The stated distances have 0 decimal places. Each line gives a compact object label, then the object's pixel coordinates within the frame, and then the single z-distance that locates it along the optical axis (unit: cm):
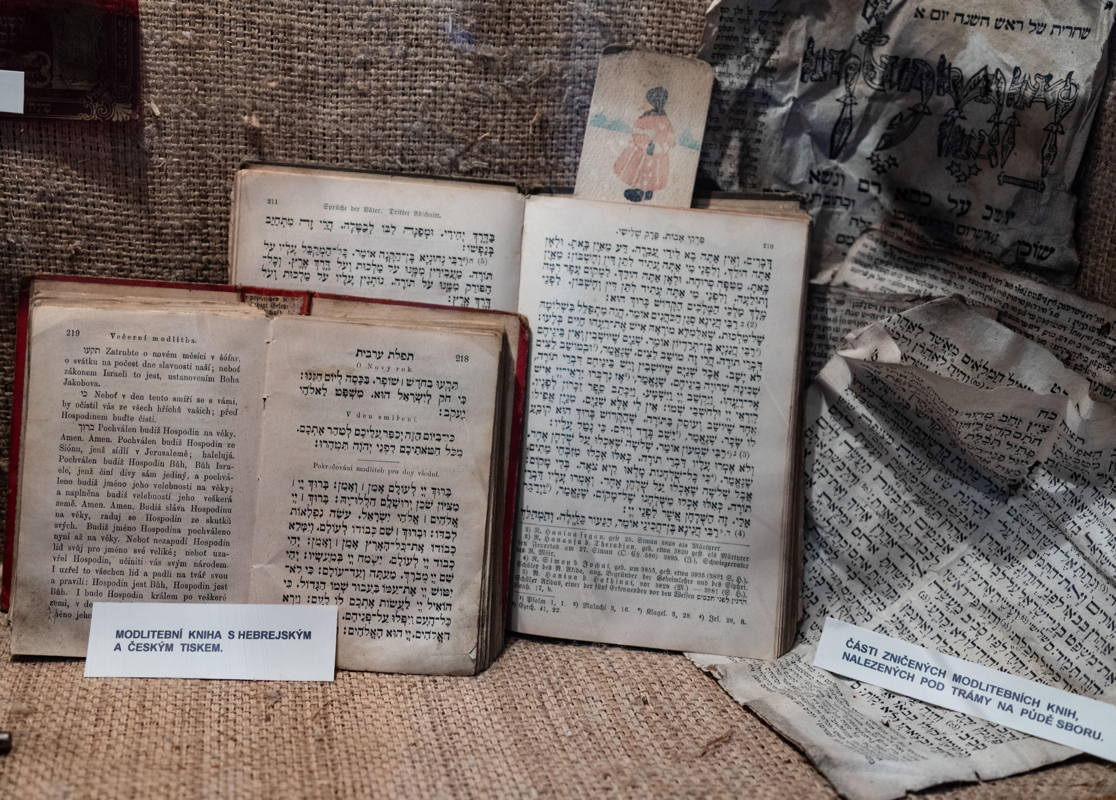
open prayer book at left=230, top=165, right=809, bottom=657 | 89
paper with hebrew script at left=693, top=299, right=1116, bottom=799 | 83
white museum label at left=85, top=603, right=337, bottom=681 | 82
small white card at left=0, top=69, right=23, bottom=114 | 87
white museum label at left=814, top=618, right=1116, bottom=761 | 79
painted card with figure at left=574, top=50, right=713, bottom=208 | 90
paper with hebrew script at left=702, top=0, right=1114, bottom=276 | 88
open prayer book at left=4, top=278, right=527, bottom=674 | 85
